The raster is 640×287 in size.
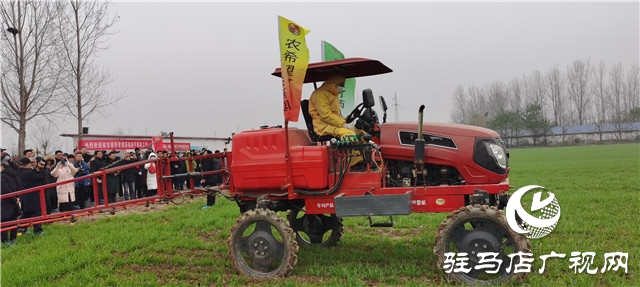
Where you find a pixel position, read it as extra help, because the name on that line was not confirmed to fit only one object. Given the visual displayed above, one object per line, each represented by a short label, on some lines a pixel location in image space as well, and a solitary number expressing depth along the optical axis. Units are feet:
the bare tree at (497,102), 264.48
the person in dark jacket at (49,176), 36.35
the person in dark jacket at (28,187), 30.04
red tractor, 16.31
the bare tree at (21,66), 53.36
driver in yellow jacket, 19.21
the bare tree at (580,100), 242.78
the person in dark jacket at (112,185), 39.86
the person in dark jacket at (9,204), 28.22
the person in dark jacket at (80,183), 40.98
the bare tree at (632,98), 234.79
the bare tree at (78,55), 59.45
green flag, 22.07
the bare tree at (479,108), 263.88
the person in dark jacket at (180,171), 39.75
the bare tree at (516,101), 254.35
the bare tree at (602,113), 237.55
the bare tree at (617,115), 227.81
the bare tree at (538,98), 244.63
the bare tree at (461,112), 281.74
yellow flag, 17.28
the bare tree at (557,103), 243.95
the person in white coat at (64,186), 35.12
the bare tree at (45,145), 113.62
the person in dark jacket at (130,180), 45.16
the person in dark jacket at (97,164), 42.63
